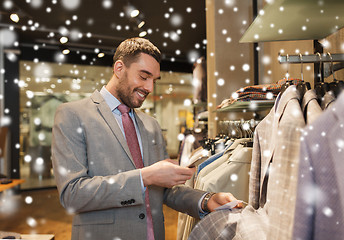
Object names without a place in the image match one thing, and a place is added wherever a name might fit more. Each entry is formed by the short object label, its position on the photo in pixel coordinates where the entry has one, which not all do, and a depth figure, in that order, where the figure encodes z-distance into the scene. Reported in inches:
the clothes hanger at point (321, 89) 33.3
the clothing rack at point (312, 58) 39.3
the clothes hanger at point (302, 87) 34.8
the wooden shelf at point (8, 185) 125.3
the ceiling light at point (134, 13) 149.1
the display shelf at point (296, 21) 38.8
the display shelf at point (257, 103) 61.7
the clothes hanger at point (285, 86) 38.5
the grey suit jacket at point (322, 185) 24.1
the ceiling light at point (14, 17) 156.4
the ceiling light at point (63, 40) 169.5
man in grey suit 46.3
